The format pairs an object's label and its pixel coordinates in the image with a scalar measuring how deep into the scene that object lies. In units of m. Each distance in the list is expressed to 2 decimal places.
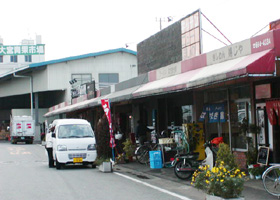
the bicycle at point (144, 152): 18.52
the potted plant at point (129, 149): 19.36
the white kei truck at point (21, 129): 46.84
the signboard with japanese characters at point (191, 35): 19.81
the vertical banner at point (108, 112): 17.67
